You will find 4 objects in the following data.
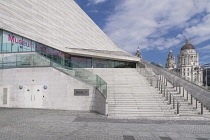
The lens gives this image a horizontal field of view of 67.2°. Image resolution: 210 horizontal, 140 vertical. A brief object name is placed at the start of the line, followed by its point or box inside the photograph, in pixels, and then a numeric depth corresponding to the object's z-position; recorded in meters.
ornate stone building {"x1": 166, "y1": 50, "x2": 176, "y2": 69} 151.35
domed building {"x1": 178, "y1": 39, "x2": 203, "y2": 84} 131.75
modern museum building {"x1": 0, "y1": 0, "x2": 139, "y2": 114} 14.16
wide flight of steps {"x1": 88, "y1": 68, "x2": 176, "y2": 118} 11.72
